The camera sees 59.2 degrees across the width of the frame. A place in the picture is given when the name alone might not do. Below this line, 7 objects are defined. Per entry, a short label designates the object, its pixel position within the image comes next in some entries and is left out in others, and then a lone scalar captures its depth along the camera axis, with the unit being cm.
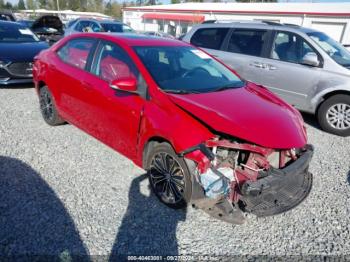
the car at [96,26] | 1203
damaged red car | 279
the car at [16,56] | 686
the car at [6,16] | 1266
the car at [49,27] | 1403
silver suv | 555
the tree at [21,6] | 9538
